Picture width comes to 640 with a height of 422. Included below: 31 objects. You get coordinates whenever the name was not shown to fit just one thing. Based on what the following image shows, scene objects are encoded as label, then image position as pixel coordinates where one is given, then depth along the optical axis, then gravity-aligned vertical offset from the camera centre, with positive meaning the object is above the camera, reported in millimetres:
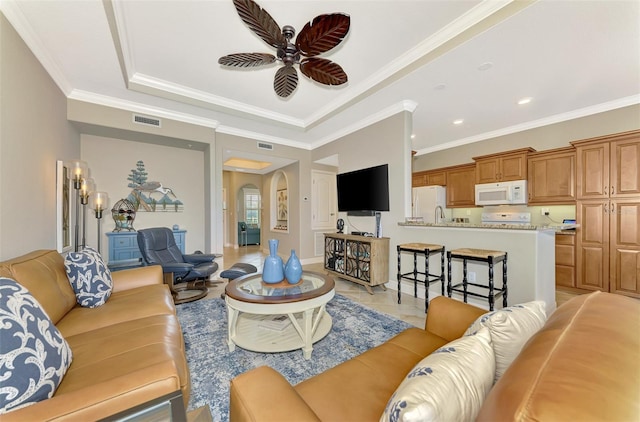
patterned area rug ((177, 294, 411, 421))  1610 -1175
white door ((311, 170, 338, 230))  5804 +245
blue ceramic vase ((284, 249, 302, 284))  2244 -570
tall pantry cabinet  3107 -74
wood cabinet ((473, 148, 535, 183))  4129 +769
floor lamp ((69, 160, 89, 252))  2998 +506
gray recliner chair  3029 -709
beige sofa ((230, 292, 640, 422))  412 -342
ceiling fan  1664 +1324
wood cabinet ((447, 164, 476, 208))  4957 +486
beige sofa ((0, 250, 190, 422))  792 -704
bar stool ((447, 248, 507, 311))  2385 -520
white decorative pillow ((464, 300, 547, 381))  812 -428
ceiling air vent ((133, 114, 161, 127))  3701 +1423
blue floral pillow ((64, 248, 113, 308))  1800 -516
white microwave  4141 +283
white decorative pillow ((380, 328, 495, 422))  552 -454
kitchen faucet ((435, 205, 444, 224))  5352 -112
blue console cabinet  3900 -637
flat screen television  3807 +325
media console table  3570 -779
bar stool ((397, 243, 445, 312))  2865 -537
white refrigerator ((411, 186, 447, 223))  5371 +196
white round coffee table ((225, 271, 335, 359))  1844 -772
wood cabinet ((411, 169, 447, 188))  5457 +744
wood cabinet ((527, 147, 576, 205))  3705 +512
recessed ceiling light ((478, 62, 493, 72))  2576 +1544
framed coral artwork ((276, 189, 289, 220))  6781 +207
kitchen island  2506 -491
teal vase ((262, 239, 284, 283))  2225 -551
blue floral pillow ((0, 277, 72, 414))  813 -529
